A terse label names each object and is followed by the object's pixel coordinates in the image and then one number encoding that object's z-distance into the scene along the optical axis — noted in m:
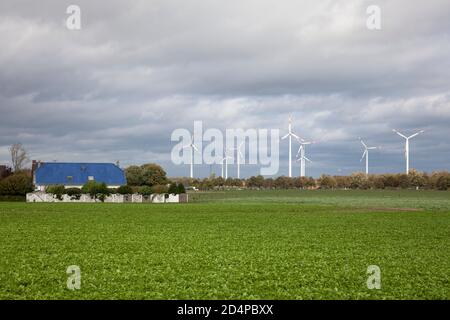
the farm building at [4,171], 141.57
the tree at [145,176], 152.00
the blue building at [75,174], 140.25
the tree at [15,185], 115.38
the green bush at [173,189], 123.25
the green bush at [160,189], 123.56
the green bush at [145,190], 123.25
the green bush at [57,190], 118.19
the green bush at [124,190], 121.19
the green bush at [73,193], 119.44
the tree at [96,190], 120.44
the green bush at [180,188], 124.48
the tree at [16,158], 164.69
